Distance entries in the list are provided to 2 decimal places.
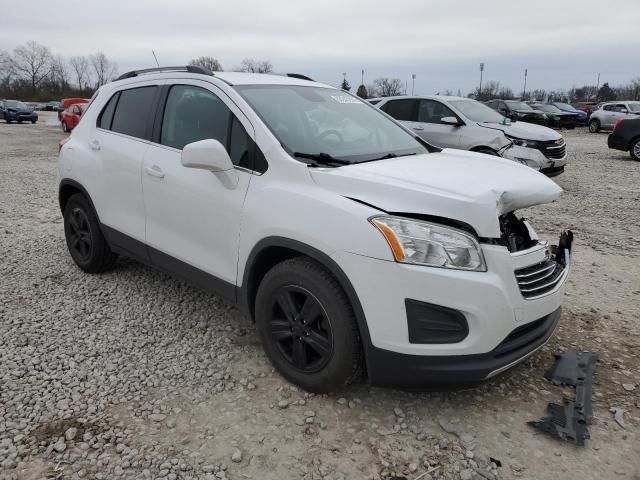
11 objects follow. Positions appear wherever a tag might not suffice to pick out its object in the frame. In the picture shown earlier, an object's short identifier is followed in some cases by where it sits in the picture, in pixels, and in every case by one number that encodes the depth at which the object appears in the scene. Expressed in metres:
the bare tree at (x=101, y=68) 95.67
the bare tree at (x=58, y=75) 86.33
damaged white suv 2.42
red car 23.59
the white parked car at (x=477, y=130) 9.00
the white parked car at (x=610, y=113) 22.45
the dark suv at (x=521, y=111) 22.00
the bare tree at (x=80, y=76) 96.25
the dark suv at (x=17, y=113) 33.22
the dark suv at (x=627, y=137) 13.54
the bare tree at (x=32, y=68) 86.69
